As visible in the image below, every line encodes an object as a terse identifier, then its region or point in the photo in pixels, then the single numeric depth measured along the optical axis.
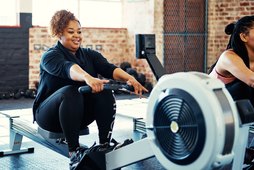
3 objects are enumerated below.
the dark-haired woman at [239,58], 2.35
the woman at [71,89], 2.30
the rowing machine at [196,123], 1.54
